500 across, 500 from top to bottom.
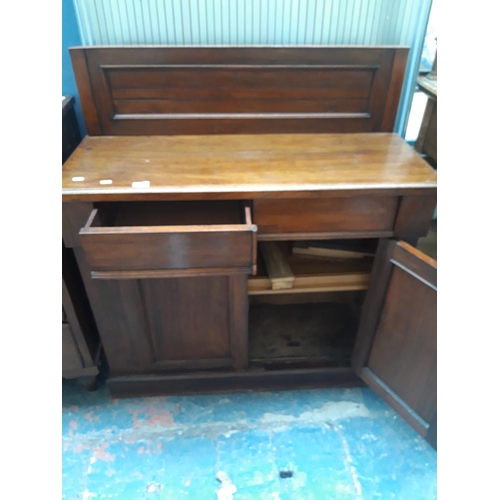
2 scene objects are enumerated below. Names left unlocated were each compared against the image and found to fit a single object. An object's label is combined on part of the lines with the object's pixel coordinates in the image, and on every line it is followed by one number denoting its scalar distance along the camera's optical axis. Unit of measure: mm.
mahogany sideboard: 855
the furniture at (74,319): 1040
